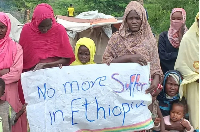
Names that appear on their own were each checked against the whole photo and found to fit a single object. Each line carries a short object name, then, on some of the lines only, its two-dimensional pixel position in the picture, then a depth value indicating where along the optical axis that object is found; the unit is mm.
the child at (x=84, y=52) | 3523
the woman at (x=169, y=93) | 3598
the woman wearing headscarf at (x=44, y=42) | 3449
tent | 8289
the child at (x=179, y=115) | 3594
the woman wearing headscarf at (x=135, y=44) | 3258
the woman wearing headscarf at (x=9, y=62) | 3262
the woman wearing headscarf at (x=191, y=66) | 3498
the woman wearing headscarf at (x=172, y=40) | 4145
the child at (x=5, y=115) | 3102
